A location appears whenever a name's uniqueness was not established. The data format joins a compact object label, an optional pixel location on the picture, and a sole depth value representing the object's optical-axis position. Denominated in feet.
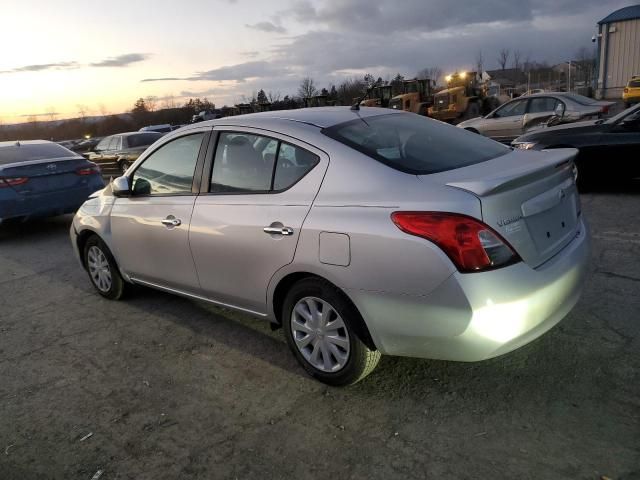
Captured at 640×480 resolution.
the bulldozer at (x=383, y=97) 86.08
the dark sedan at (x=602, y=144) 23.09
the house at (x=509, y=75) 283.42
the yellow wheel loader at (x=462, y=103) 68.23
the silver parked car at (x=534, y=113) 37.81
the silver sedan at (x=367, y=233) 8.17
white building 116.26
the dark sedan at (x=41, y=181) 25.03
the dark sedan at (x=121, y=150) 50.98
